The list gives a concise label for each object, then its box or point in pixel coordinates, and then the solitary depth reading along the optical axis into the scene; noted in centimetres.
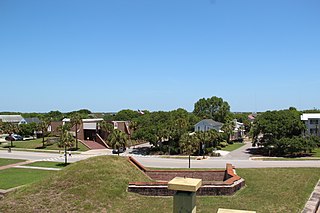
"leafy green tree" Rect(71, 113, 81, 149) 5944
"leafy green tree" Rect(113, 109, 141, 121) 9512
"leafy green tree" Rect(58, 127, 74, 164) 4234
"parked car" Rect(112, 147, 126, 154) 5337
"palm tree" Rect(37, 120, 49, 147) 5993
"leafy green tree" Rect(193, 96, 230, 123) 10029
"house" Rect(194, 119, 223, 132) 7419
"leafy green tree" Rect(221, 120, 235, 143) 6962
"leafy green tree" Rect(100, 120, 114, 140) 6220
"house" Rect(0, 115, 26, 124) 9715
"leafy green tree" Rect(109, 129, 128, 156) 4401
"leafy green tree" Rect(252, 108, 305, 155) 4704
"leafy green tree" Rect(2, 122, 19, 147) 6331
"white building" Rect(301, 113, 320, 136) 6469
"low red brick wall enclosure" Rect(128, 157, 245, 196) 1903
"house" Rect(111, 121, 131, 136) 6562
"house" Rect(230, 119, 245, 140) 7761
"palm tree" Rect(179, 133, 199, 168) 4209
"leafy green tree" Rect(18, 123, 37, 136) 7012
